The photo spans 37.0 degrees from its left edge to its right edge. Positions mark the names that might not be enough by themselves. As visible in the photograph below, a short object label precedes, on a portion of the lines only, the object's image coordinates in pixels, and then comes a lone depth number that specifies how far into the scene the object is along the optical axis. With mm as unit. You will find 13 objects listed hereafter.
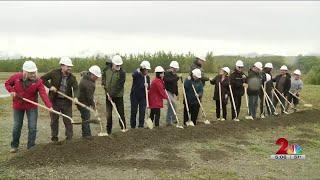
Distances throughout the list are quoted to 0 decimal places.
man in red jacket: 9383
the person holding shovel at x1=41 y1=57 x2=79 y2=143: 10039
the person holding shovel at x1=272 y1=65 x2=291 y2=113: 16422
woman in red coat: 12367
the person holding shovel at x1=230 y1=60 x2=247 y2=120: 14383
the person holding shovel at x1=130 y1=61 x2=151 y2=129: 12250
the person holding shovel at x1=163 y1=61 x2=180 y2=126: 13164
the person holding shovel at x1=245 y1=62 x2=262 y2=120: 14719
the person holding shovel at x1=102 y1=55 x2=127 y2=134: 11281
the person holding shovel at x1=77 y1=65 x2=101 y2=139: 10513
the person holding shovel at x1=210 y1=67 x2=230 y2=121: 14172
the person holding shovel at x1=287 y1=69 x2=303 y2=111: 17344
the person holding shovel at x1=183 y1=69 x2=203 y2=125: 13133
